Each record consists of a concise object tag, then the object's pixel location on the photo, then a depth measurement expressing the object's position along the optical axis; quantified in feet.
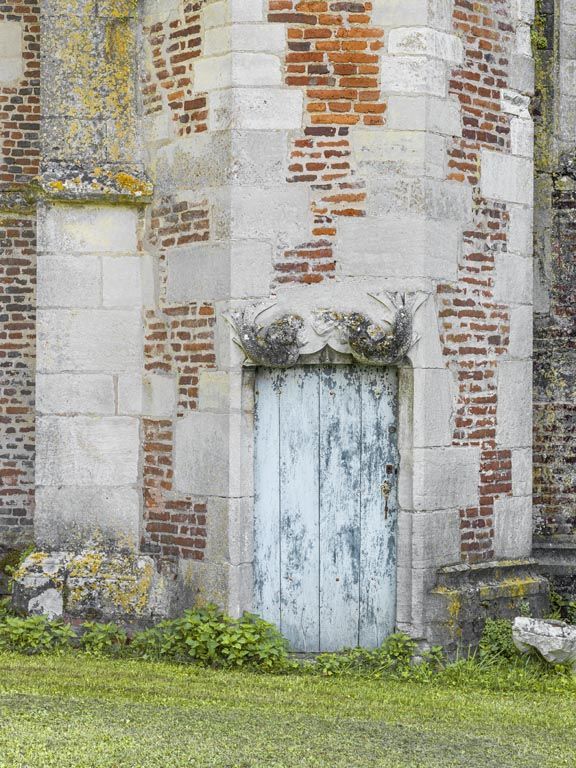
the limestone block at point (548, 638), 25.70
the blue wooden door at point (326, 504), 27.30
